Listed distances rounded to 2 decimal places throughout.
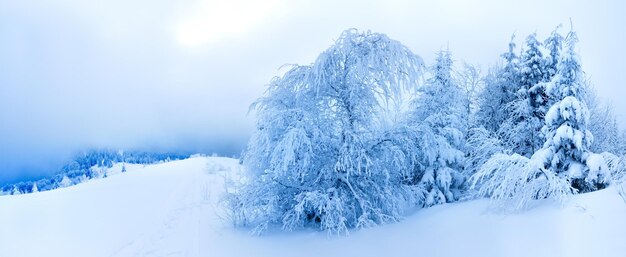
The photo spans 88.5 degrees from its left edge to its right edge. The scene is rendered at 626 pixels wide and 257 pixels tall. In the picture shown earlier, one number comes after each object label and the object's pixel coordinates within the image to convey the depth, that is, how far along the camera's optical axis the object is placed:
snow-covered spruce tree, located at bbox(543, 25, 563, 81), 14.02
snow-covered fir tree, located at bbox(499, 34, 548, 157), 14.80
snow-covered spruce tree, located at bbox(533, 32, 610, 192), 8.96
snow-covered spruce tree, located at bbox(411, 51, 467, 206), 11.64
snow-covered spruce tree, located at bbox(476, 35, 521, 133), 16.66
